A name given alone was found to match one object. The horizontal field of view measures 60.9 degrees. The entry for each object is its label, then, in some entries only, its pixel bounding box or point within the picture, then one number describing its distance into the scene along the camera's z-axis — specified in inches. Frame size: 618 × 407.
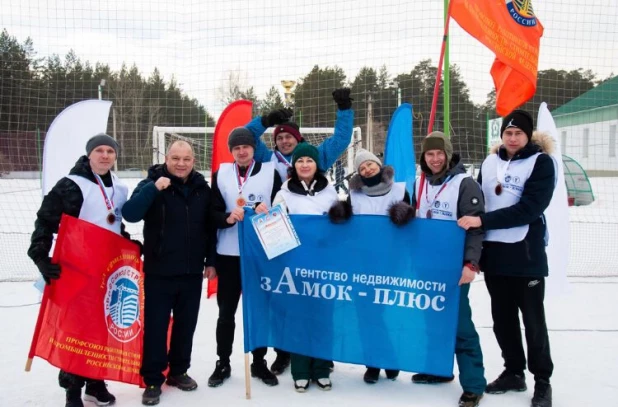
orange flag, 178.1
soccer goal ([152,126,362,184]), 409.7
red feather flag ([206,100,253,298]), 215.9
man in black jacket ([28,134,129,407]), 119.3
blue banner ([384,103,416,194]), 210.2
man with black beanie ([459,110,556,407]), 123.7
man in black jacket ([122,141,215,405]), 129.5
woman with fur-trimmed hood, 133.5
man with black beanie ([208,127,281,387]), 141.9
